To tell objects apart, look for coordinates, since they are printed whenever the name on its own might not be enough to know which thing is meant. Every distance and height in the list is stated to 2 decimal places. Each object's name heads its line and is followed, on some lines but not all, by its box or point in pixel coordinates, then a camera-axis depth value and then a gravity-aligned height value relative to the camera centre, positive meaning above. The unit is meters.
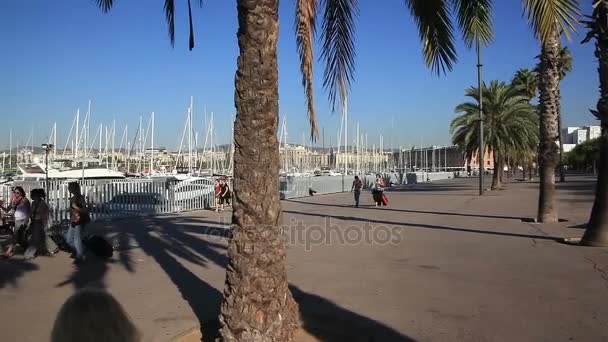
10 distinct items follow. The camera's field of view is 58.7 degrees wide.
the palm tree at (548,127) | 15.17 +1.16
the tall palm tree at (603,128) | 10.45 +0.76
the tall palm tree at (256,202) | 4.54 -0.29
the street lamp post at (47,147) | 17.87 +0.70
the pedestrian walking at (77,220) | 9.71 -0.95
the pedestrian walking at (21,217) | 10.75 -0.98
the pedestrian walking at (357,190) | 23.62 -0.97
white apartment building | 161.62 +11.04
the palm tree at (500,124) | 37.66 +3.13
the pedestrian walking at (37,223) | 10.33 -1.06
